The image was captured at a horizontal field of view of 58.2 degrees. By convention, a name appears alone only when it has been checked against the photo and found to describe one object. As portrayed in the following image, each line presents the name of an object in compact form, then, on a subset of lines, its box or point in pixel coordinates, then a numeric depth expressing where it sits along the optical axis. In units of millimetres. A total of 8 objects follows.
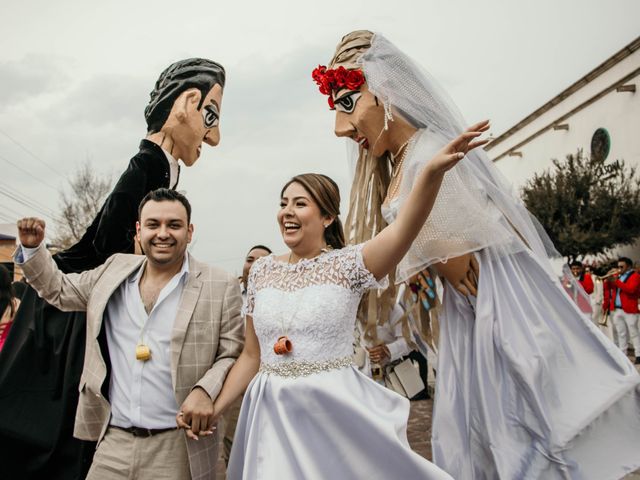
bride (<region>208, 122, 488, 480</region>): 2254
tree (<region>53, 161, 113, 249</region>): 21019
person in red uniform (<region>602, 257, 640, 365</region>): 11031
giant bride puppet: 2562
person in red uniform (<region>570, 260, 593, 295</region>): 13641
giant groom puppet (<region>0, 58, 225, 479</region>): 3119
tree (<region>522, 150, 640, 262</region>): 18859
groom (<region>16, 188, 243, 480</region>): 2588
